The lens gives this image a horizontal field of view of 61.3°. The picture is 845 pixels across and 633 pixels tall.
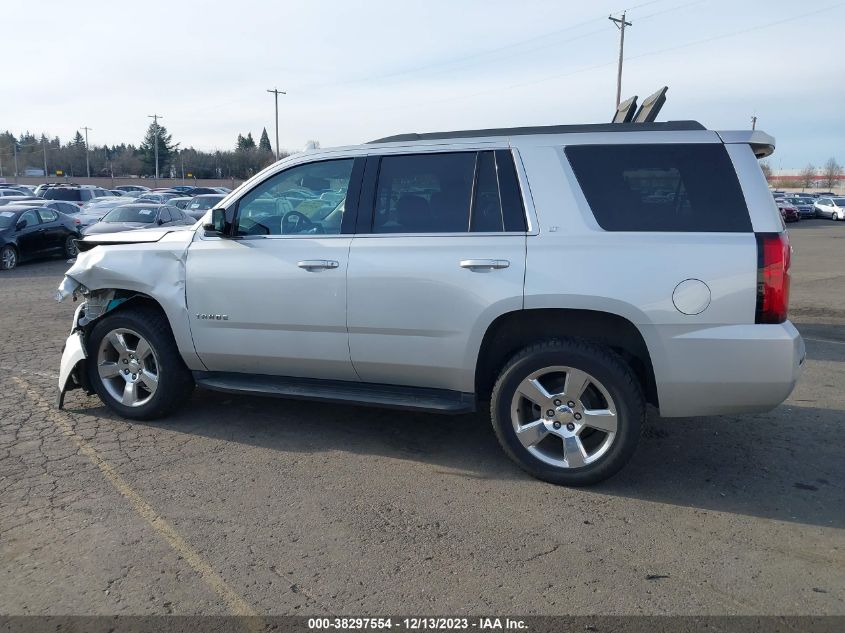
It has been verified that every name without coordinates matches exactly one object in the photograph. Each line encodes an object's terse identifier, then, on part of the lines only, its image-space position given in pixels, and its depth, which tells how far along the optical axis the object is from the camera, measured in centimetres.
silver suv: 395
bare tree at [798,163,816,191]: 10688
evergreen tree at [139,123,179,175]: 10631
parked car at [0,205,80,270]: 1638
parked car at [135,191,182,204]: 3372
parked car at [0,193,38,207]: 2855
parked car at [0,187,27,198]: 3393
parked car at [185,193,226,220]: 2280
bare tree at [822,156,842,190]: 10731
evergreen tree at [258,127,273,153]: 12462
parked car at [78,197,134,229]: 2238
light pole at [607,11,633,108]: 3841
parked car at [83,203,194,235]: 1770
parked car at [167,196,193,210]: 2481
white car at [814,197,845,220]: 4494
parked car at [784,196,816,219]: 4615
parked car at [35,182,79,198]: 3436
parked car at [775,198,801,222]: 4224
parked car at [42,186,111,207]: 3228
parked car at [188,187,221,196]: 4606
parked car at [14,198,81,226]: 2255
